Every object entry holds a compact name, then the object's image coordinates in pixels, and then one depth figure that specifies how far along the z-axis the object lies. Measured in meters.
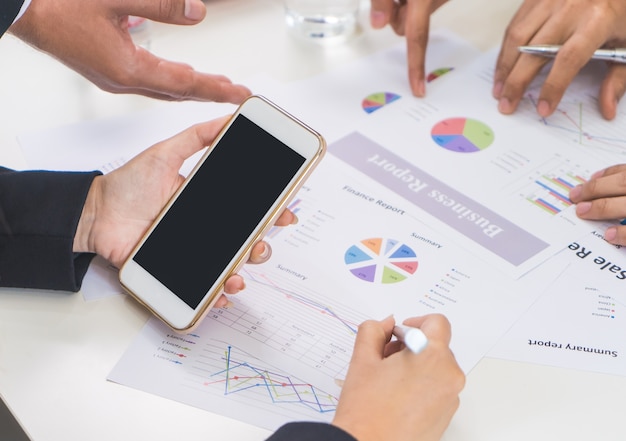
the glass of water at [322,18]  1.07
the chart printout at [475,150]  0.79
